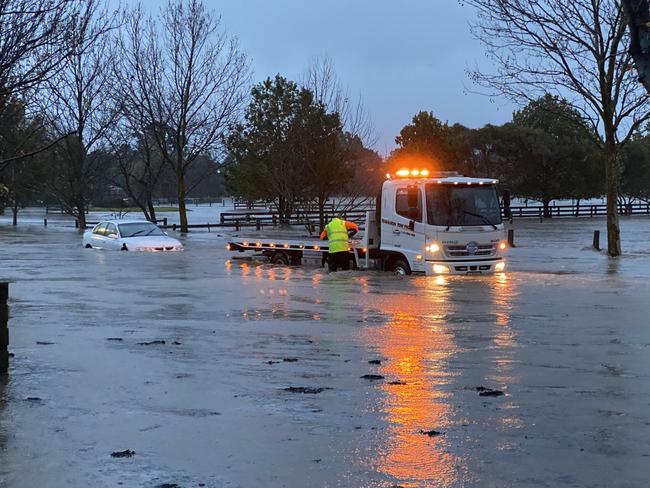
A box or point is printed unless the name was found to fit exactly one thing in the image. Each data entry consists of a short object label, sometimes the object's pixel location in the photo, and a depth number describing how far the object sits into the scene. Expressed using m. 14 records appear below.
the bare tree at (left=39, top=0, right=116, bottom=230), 40.84
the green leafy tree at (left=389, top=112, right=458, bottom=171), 49.75
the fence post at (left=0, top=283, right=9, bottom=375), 7.32
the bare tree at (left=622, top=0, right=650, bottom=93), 6.08
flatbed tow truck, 17.28
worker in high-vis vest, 18.86
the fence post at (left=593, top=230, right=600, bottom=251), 27.84
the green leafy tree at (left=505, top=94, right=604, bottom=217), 67.50
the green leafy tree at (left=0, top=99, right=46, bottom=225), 13.89
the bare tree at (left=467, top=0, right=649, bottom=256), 23.17
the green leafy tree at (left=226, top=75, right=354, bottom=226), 34.00
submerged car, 25.25
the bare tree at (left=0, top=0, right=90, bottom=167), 10.02
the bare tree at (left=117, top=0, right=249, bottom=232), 41.22
